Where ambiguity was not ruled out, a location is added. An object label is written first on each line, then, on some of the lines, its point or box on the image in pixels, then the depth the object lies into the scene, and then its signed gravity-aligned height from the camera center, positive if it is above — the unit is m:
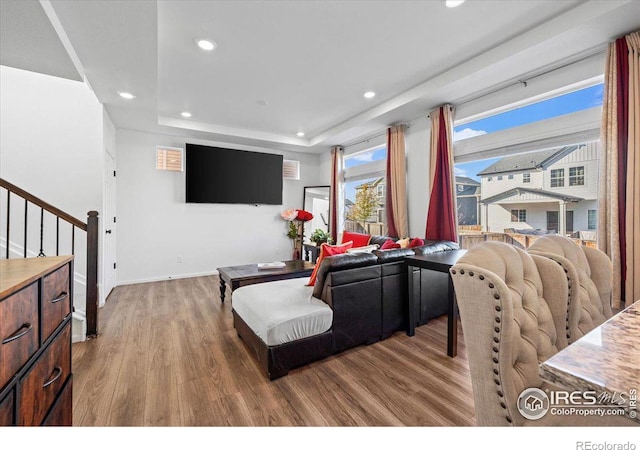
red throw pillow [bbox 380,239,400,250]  3.29 -0.24
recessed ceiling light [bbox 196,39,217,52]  2.57 +1.69
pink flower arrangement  5.97 +0.09
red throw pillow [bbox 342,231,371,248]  4.60 -0.24
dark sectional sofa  2.04 -0.73
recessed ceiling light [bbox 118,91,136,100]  3.22 +1.50
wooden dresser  0.80 -0.41
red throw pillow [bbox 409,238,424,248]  3.29 -0.21
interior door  3.77 -0.08
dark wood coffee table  3.18 -0.60
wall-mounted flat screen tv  5.14 +0.95
